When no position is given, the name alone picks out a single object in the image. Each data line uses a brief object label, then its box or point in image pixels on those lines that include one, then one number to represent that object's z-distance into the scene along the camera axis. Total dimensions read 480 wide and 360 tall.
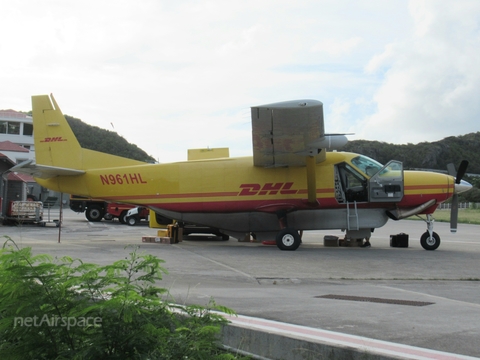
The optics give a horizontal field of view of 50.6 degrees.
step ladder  14.66
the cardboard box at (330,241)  15.81
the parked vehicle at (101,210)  29.62
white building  52.12
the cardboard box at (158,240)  16.05
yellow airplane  14.36
